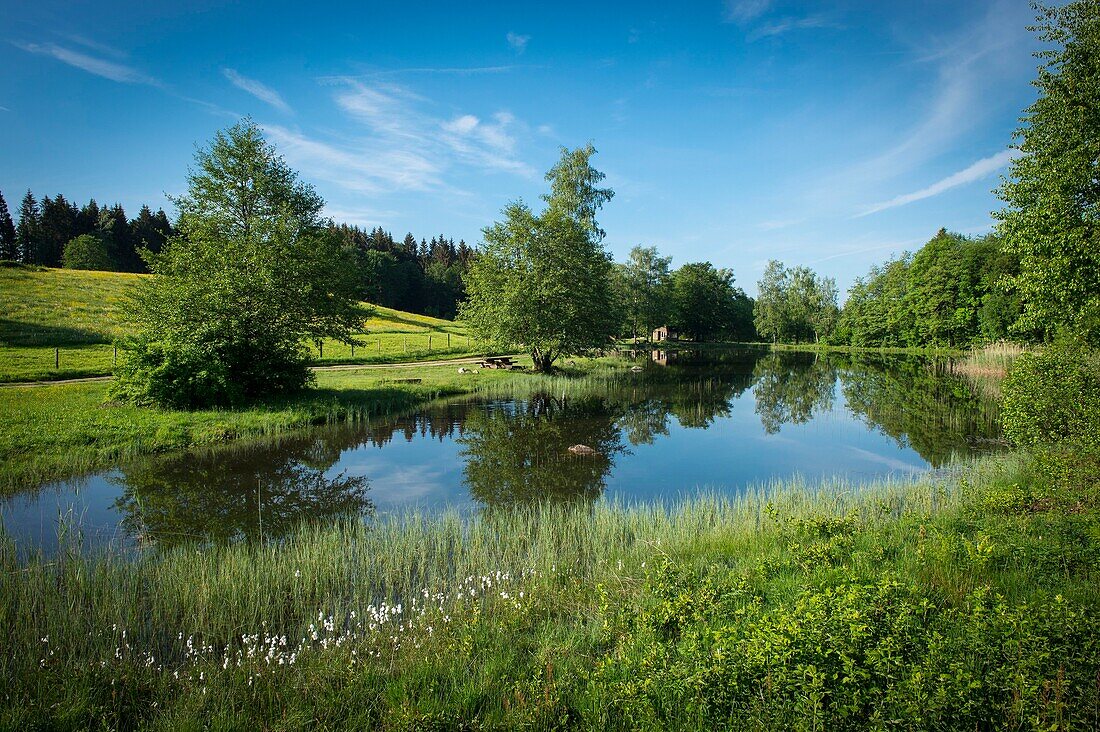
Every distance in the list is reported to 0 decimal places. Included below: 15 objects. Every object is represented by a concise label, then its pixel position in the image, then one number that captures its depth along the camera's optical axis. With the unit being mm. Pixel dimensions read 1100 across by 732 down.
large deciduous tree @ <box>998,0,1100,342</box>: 14961
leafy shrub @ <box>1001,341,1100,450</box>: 11189
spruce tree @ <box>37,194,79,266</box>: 96000
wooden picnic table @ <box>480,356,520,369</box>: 41906
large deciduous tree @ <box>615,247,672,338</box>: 79250
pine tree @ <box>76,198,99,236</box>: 100438
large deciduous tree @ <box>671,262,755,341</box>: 110312
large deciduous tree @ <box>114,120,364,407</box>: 20312
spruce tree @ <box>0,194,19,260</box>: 92750
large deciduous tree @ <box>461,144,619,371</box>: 38906
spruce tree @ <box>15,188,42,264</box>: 95500
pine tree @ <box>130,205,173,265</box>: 100375
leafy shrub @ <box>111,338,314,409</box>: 19578
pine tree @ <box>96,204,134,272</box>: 95688
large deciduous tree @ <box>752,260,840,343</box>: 111562
